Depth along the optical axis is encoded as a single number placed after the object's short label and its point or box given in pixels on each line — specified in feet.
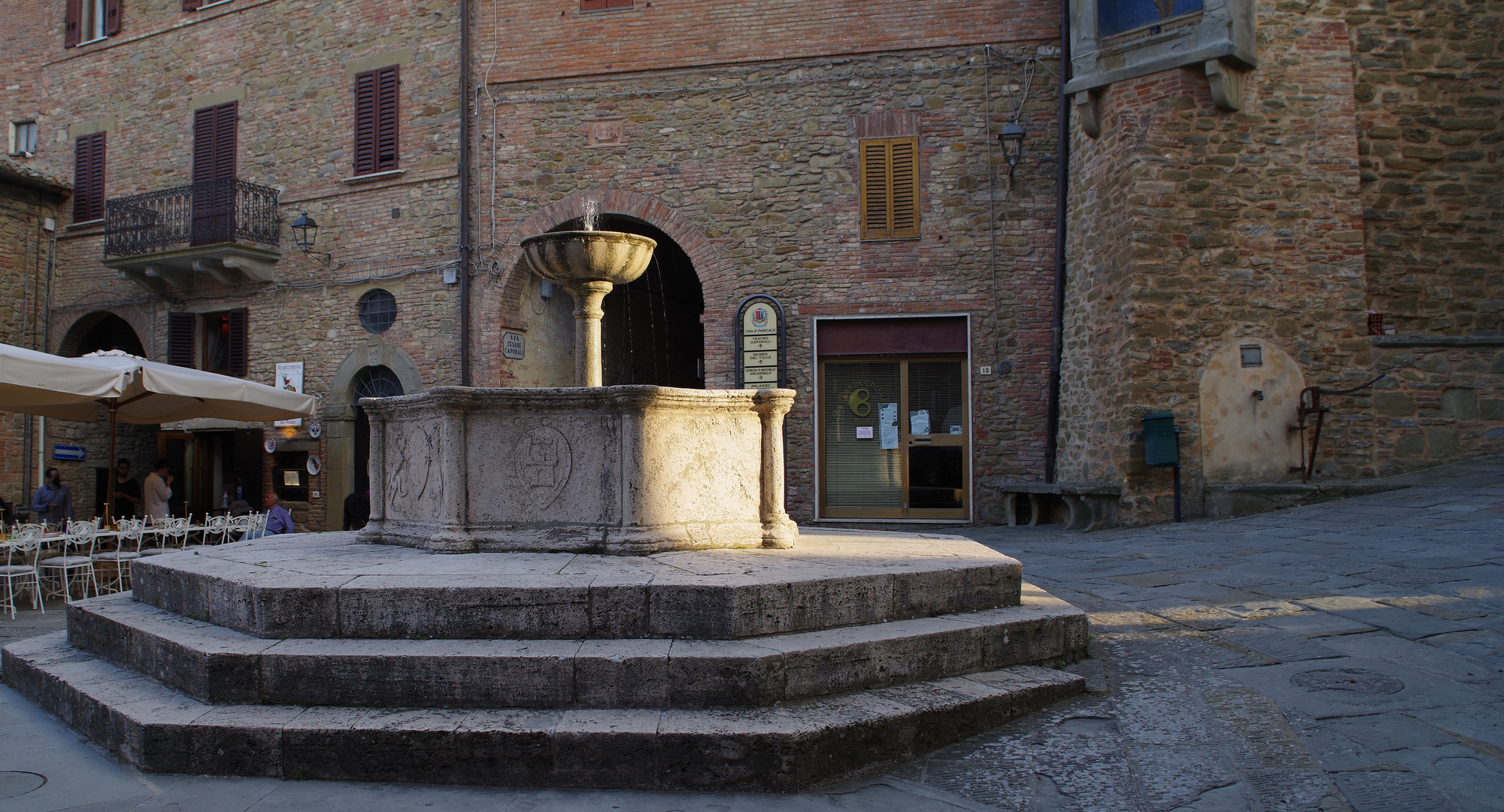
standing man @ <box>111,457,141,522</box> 38.06
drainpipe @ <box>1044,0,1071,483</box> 38.04
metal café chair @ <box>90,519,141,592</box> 26.86
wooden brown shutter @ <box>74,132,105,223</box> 54.08
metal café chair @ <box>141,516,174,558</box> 29.73
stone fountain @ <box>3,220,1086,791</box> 11.30
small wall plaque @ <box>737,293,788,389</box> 40.19
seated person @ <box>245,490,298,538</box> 33.55
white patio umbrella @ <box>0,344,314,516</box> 26.21
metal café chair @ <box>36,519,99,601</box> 26.27
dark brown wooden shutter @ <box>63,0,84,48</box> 55.26
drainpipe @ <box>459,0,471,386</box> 43.60
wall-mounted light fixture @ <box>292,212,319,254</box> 46.39
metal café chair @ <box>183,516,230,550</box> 31.22
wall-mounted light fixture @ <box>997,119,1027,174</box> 37.58
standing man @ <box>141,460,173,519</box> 34.42
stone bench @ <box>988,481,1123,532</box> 33.09
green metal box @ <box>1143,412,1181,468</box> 31.53
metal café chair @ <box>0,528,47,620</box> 24.80
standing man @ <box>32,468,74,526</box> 34.06
